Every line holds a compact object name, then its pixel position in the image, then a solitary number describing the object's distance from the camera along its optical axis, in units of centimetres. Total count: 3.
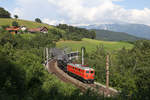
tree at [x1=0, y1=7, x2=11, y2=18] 14200
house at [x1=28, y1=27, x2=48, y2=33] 10211
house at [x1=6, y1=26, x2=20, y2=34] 9275
